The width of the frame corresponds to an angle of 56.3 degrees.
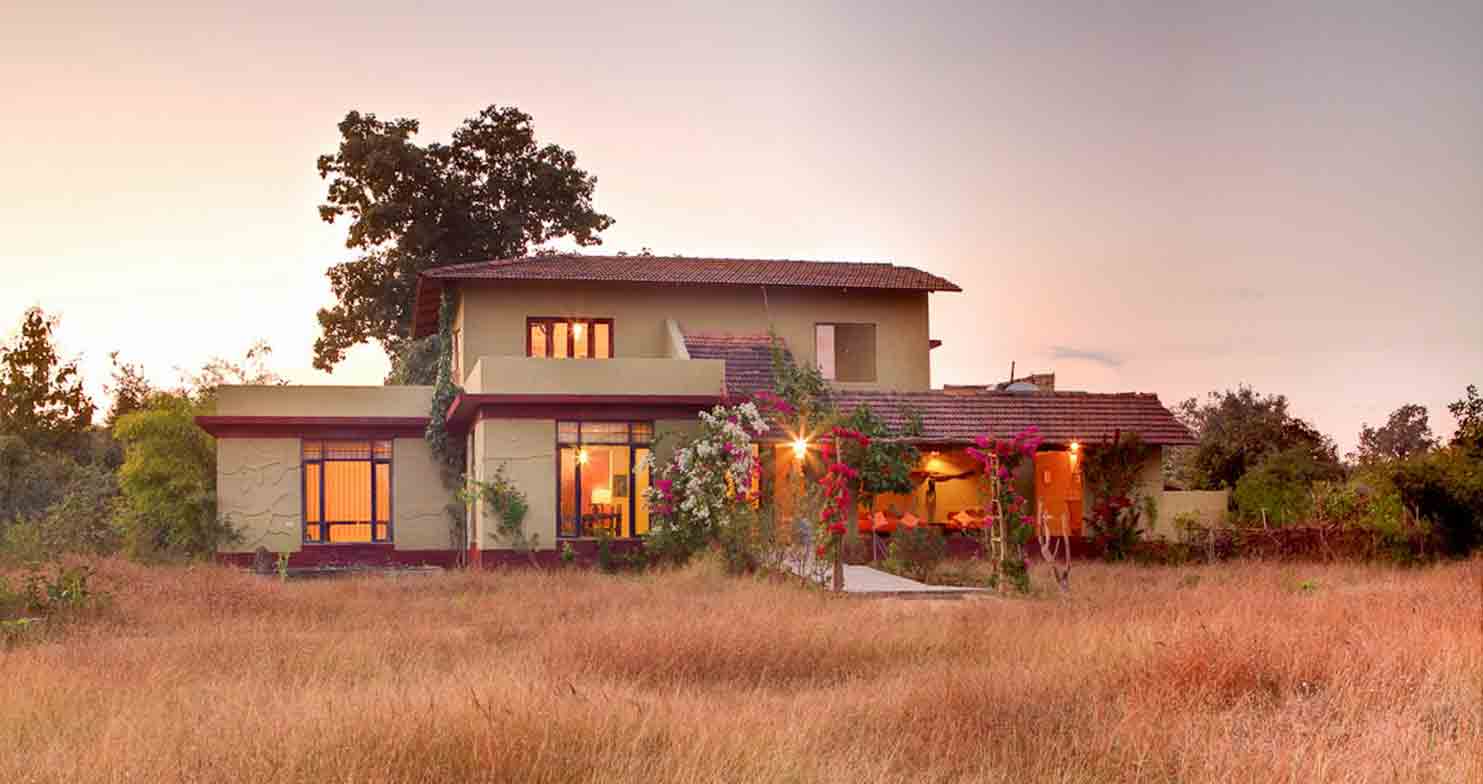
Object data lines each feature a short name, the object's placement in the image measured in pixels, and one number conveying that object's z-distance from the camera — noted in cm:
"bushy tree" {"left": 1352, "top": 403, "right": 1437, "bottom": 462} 5400
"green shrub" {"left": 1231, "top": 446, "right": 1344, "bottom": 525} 2703
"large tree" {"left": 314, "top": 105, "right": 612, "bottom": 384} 3947
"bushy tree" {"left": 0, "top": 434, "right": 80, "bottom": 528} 3288
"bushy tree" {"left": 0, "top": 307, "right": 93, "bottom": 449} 3509
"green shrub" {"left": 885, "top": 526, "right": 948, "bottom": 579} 2109
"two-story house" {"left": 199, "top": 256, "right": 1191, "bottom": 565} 2653
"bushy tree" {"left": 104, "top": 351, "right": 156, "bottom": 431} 3916
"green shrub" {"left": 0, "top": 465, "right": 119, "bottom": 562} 2406
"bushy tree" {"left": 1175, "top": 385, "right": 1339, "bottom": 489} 3422
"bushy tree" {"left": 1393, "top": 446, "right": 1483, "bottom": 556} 2136
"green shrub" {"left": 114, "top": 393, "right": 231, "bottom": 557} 2747
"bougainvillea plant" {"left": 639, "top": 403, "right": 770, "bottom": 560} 2219
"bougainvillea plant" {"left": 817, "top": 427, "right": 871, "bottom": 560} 1791
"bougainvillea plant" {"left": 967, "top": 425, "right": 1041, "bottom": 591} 1688
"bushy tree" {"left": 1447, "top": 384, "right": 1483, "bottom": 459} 2317
